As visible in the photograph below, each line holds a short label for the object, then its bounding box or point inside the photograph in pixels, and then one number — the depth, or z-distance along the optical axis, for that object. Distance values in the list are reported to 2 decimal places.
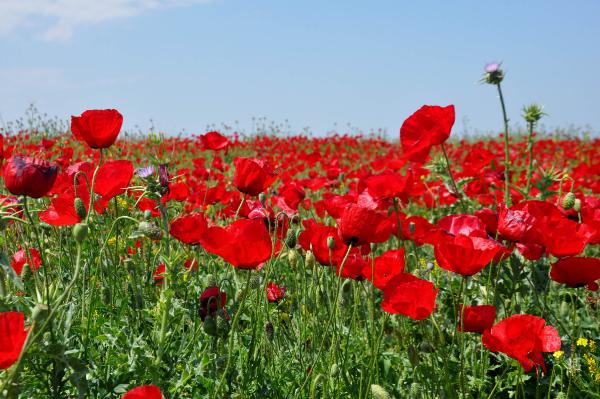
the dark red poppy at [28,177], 1.35
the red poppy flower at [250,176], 1.91
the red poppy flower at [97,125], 1.88
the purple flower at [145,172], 2.07
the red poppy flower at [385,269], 1.66
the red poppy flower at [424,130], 2.12
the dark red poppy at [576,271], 1.77
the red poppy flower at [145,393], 0.90
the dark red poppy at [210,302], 1.63
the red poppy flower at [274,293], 2.17
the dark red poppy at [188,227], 1.99
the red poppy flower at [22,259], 2.03
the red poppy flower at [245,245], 1.37
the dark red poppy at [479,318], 1.60
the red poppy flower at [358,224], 1.57
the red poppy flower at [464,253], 1.50
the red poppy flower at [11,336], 1.00
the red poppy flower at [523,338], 1.43
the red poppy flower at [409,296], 1.45
